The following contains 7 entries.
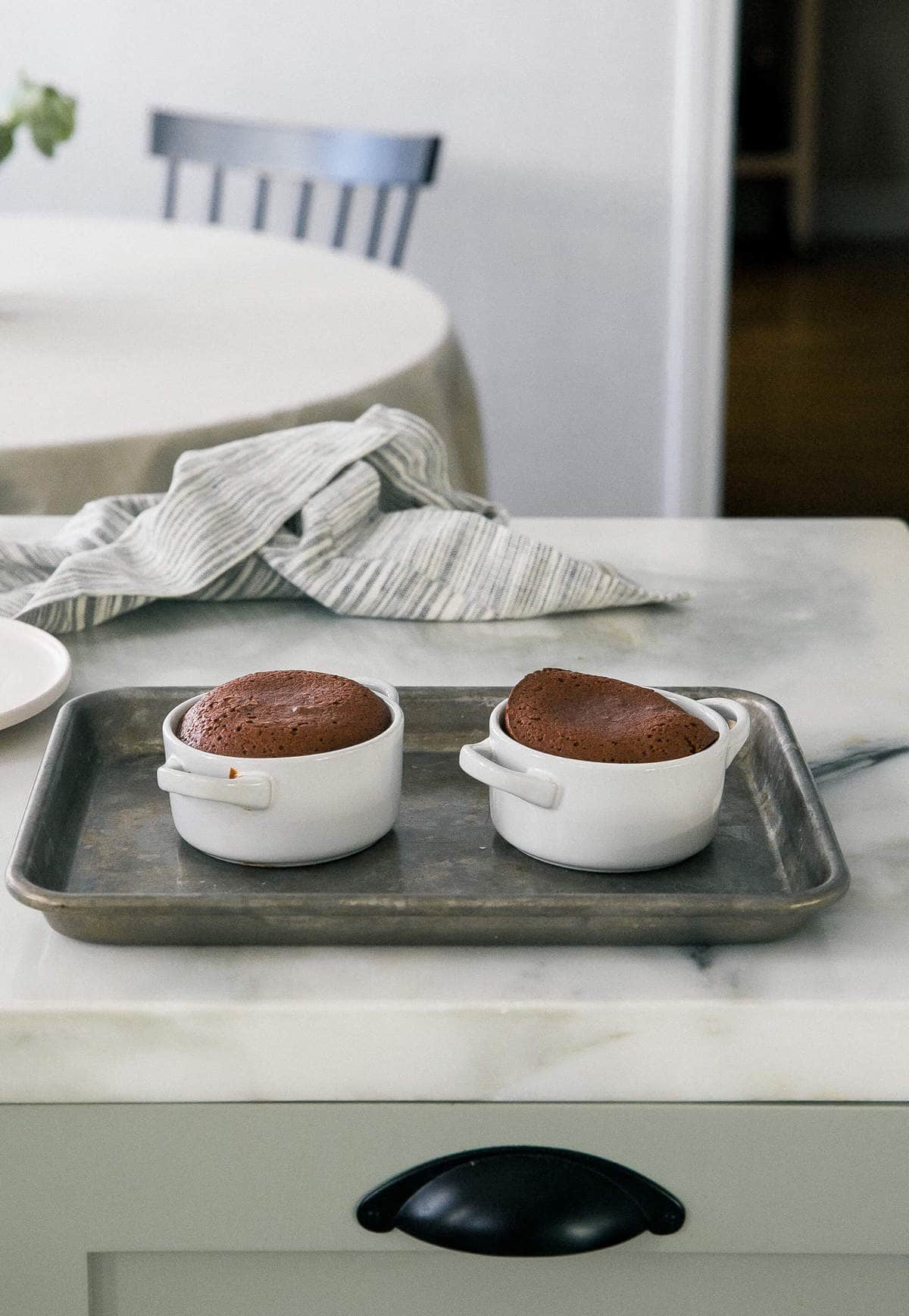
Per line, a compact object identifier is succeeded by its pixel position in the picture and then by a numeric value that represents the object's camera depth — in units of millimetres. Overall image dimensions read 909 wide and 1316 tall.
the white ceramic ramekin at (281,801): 1186
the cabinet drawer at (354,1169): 1162
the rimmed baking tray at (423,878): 1160
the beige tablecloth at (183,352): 2233
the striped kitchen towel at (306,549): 1576
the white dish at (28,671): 1396
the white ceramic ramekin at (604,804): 1182
